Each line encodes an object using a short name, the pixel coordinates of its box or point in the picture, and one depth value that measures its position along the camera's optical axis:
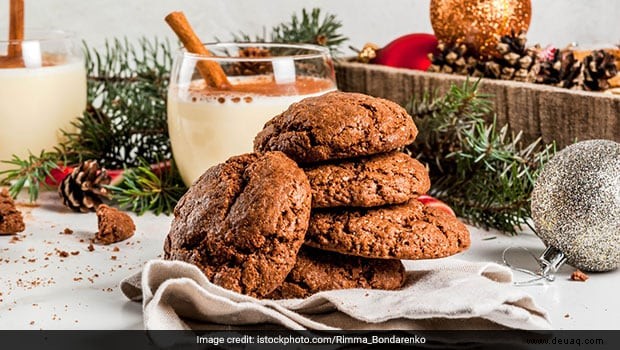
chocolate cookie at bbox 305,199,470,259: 1.44
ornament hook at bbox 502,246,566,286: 1.63
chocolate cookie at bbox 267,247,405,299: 1.47
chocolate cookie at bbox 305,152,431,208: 1.47
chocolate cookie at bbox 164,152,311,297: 1.40
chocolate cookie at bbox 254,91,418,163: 1.50
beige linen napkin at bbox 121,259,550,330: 1.33
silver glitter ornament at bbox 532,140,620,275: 1.58
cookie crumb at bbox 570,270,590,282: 1.63
